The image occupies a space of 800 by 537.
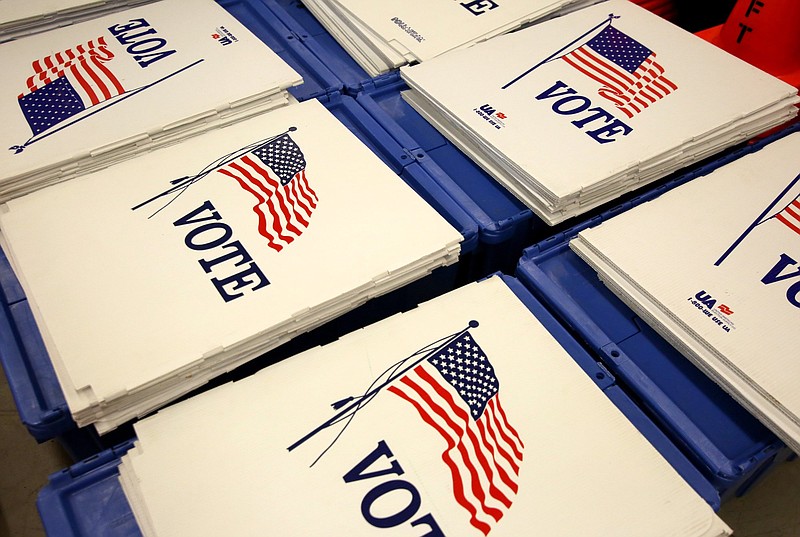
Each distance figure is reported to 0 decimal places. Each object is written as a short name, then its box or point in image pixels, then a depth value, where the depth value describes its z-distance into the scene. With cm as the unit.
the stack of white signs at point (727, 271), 159
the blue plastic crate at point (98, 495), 140
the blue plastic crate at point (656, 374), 157
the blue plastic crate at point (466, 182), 203
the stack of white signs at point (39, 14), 246
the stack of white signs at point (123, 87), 203
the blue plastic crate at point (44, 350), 155
